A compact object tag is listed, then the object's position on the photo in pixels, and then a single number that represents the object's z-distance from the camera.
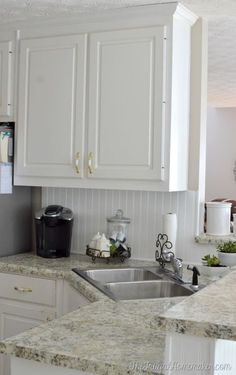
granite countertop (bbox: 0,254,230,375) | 1.06
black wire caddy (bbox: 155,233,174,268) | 2.88
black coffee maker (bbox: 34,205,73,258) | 3.12
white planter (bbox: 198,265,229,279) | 2.60
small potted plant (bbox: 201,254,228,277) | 2.60
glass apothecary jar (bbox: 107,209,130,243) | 3.07
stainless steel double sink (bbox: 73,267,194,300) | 2.51
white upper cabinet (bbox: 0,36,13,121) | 3.16
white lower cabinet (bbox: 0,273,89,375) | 2.72
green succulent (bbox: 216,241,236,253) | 2.71
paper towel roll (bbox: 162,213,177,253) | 2.93
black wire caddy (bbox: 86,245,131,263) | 2.93
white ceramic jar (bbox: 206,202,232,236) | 2.97
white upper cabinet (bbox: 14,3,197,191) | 2.74
